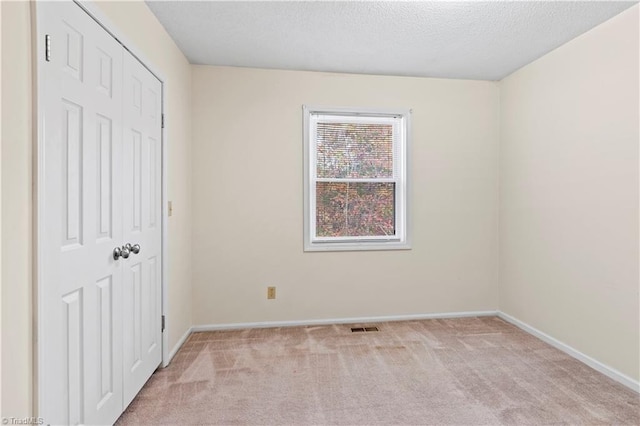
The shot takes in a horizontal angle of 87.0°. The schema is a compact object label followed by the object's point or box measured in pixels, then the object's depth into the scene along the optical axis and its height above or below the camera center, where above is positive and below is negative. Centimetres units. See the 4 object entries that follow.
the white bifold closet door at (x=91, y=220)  126 -4
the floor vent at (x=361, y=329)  310 -110
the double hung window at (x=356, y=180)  329 +32
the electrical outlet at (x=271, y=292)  321 -77
